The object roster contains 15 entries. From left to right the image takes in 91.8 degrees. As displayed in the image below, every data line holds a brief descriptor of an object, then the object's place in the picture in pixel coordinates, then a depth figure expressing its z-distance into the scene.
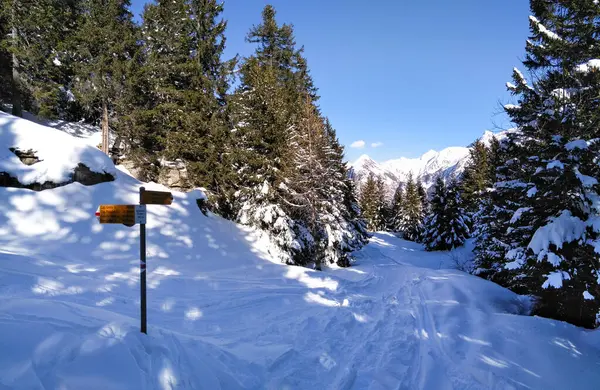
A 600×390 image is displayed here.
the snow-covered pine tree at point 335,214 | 18.84
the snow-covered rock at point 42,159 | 12.58
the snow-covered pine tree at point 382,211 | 60.62
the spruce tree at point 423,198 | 53.81
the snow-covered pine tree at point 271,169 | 16.56
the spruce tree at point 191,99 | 17.62
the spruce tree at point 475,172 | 28.84
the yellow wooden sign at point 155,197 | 4.81
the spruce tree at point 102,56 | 21.83
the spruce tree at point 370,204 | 55.56
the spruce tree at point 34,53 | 20.66
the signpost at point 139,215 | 4.52
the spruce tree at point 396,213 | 59.15
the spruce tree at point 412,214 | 50.88
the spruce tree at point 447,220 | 33.78
